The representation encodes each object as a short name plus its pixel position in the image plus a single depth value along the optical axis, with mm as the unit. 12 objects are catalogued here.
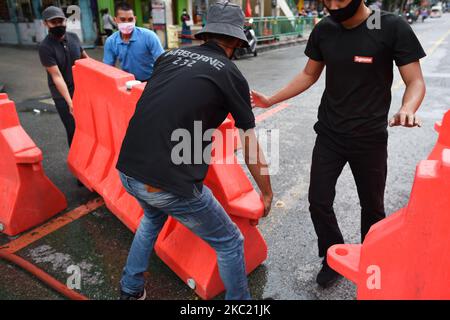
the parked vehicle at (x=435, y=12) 55781
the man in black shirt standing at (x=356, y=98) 2041
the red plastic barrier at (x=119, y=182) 2361
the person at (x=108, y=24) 14008
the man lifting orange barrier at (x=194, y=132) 1791
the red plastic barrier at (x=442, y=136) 2959
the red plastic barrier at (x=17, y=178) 3041
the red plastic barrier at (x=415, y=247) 1286
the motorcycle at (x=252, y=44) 13796
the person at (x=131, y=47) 4039
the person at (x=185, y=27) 15414
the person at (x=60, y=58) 3744
